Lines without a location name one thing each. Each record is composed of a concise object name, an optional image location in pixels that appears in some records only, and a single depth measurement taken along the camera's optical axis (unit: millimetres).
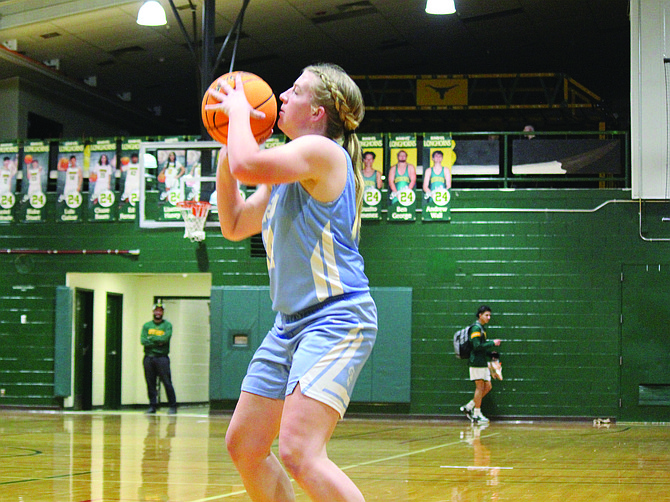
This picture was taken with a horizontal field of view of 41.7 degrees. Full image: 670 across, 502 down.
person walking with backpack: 13188
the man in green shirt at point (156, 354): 14742
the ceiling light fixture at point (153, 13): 11797
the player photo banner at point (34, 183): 15414
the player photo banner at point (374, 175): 14438
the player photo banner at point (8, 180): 15555
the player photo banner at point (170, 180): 14781
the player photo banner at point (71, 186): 15320
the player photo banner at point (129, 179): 14969
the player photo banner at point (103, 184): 15141
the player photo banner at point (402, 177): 14367
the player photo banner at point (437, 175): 14273
